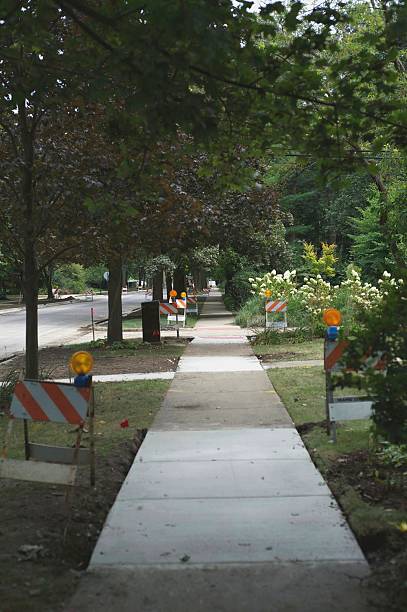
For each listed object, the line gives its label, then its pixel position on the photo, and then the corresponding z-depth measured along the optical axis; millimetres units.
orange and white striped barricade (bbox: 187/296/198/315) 28312
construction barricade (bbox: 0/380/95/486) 4996
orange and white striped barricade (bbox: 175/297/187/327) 21989
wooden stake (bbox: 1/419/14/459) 4719
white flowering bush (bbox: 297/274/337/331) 17406
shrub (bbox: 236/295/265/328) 22891
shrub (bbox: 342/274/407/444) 3896
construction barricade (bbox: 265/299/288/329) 17125
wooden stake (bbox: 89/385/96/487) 5088
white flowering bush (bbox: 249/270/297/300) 20359
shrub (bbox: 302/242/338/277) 31062
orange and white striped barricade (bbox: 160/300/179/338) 19359
